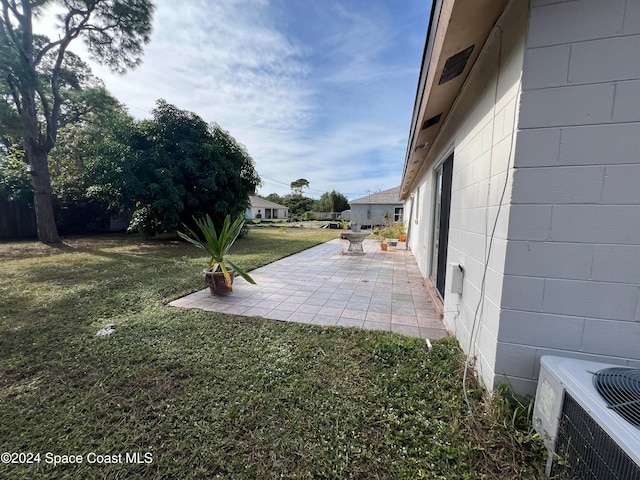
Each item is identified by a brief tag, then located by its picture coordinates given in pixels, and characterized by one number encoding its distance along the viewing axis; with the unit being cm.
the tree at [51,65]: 782
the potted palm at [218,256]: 416
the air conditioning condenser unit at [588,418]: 91
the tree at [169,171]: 892
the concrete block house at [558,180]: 135
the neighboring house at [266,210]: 3898
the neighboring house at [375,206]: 2456
